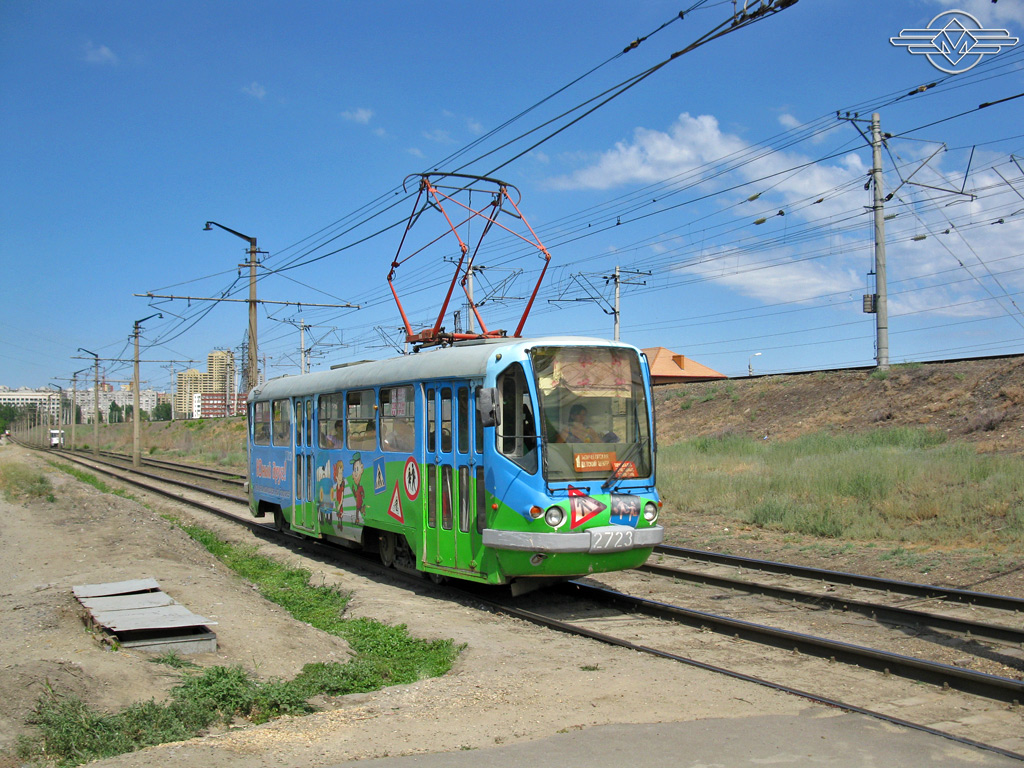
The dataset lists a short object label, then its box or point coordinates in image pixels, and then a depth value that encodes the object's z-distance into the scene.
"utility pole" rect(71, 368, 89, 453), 83.43
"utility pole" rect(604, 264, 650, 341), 43.28
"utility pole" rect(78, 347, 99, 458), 67.75
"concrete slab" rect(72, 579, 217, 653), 7.27
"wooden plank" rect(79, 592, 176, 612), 8.28
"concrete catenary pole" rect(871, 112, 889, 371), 25.98
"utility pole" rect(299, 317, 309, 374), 51.09
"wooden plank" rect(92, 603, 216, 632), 7.39
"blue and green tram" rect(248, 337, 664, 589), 8.73
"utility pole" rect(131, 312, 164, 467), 45.78
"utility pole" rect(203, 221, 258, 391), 24.67
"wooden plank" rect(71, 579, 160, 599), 9.00
